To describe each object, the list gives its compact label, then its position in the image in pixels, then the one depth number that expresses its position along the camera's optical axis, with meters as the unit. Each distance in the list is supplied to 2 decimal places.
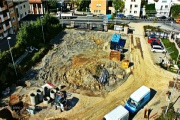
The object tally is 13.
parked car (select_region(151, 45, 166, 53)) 42.59
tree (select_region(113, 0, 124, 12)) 68.38
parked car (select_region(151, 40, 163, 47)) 44.93
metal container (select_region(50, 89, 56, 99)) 29.33
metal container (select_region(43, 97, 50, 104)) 28.95
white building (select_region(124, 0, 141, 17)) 66.31
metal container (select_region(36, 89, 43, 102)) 29.00
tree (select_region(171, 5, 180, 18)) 65.24
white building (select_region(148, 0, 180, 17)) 66.12
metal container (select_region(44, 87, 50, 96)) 29.96
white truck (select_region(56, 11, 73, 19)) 67.06
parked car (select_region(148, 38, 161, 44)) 47.11
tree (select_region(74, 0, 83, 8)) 73.00
